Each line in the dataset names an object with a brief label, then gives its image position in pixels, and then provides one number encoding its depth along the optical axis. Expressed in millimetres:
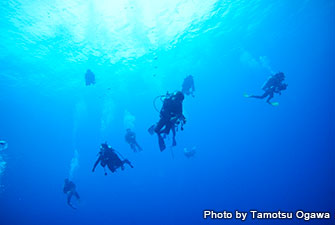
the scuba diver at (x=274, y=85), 11039
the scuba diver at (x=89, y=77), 14536
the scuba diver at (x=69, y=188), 13884
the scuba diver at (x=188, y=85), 13523
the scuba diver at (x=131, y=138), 14953
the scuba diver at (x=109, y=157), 7789
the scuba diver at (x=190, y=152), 22678
